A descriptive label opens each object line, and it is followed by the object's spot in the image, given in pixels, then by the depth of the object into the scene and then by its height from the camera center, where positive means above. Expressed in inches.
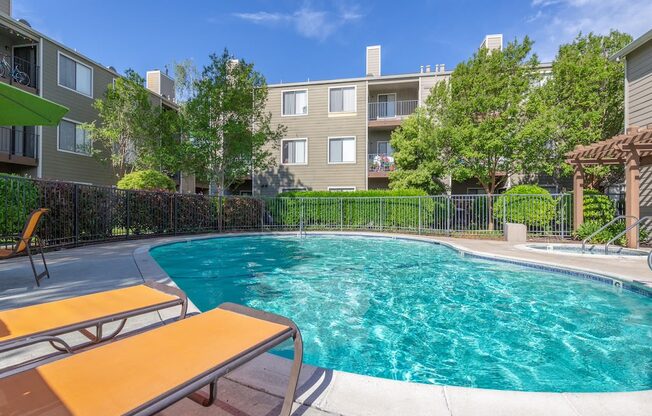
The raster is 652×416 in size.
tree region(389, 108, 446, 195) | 633.6 +102.4
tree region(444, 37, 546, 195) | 558.6 +166.2
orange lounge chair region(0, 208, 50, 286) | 176.4 -16.5
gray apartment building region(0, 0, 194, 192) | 556.1 +206.2
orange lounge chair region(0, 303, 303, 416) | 45.7 -25.7
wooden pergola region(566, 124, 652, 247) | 347.2 +62.6
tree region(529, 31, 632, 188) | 589.6 +195.3
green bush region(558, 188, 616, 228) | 450.3 +2.1
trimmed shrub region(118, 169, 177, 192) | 558.2 +47.2
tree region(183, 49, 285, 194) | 613.9 +167.8
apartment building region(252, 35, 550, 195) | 761.6 +190.9
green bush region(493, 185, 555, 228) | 502.0 +3.8
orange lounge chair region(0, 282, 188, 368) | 69.0 -25.1
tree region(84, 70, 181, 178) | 625.9 +156.1
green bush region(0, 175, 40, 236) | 282.7 +6.2
